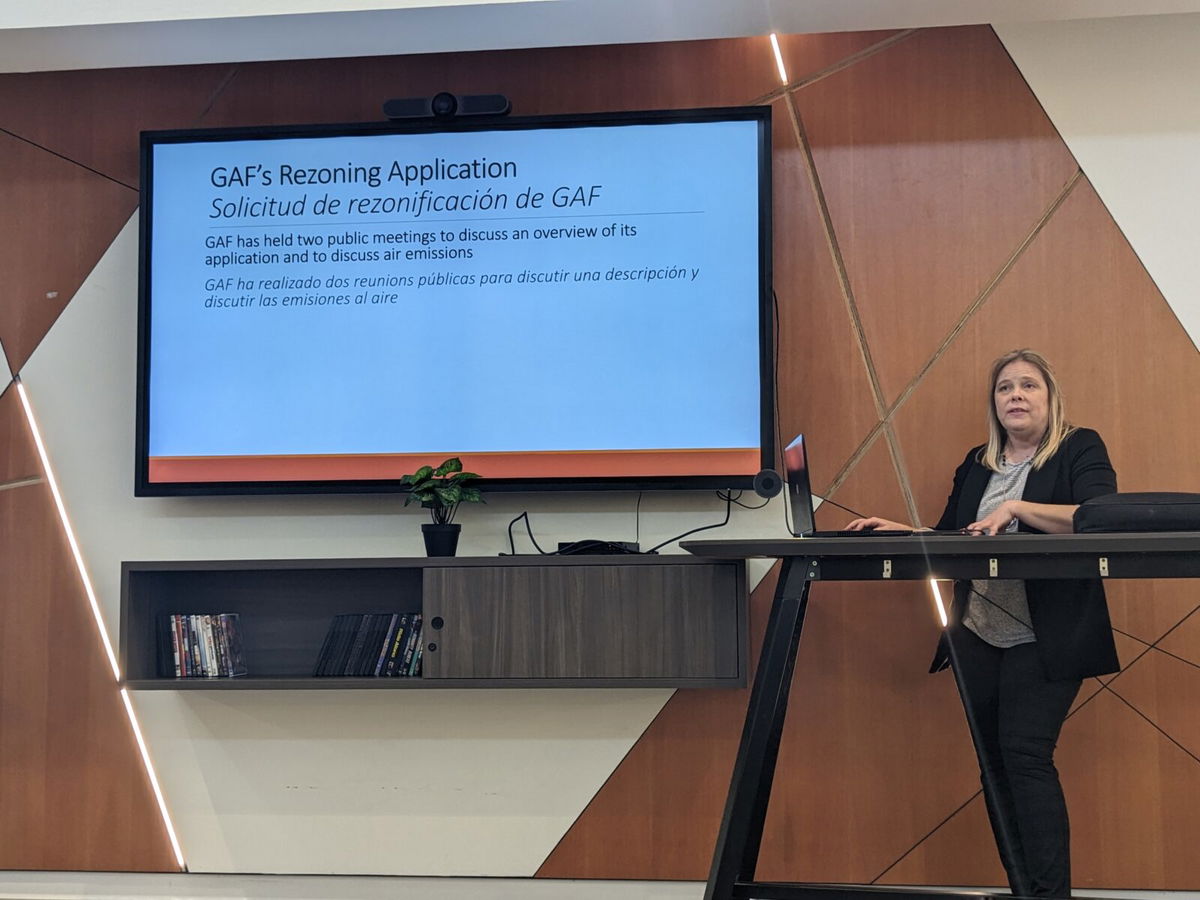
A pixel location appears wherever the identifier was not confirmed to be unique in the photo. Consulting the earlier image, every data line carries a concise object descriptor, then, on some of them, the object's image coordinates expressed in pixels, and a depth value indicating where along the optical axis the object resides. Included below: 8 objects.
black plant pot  2.98
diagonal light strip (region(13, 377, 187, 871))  3.27
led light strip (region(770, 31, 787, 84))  3.27
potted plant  2.95
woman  2.42
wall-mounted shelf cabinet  2.79
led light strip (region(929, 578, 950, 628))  3.06
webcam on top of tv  3.27
